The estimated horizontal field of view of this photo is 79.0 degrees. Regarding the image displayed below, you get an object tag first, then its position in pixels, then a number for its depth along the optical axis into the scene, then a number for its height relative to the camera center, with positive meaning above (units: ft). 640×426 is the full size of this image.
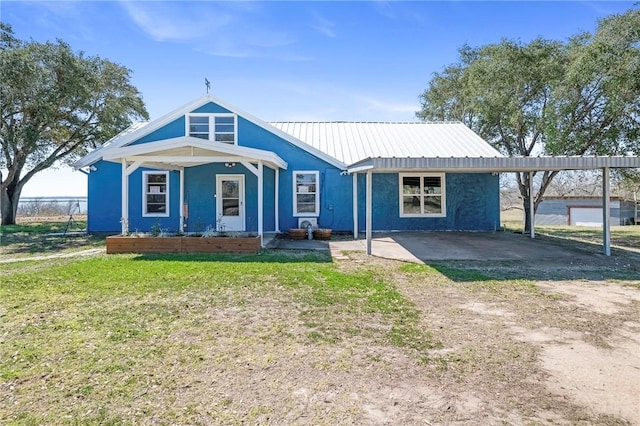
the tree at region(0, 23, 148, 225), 51.93 +16.33
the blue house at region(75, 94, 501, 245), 44.45 +3.01
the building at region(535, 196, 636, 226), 87.86 +0.13
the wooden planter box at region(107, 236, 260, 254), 31.04 -2.51
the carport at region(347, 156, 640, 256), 27.40 +3.54
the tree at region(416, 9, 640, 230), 41.83 +14.83
